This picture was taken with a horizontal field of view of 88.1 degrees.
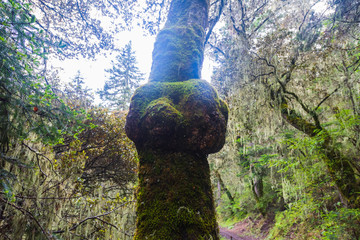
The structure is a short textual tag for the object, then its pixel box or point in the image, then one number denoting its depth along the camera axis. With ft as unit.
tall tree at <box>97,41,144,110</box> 79.05
